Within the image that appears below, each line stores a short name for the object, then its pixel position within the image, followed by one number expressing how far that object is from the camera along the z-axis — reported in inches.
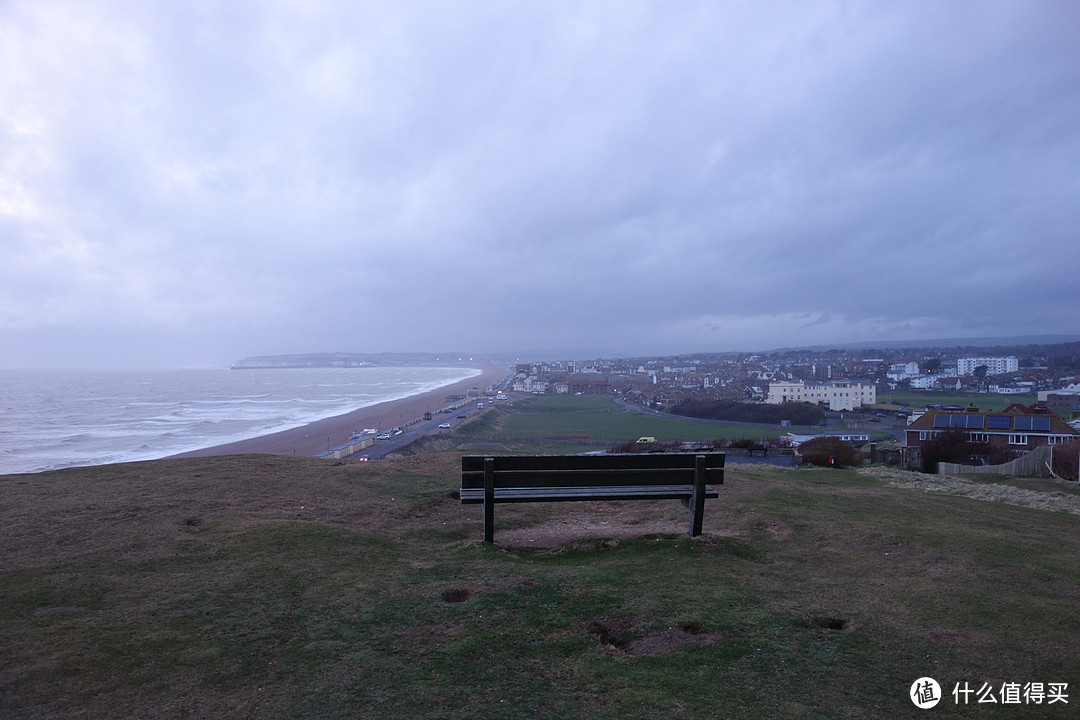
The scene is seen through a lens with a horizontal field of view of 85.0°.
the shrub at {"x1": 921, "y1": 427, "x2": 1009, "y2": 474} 1018.1
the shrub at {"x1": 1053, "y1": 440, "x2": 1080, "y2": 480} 637.9
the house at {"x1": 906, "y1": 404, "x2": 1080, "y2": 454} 1244.5
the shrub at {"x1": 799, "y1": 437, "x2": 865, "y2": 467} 905.5
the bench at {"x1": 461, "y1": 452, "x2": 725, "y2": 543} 252.5
